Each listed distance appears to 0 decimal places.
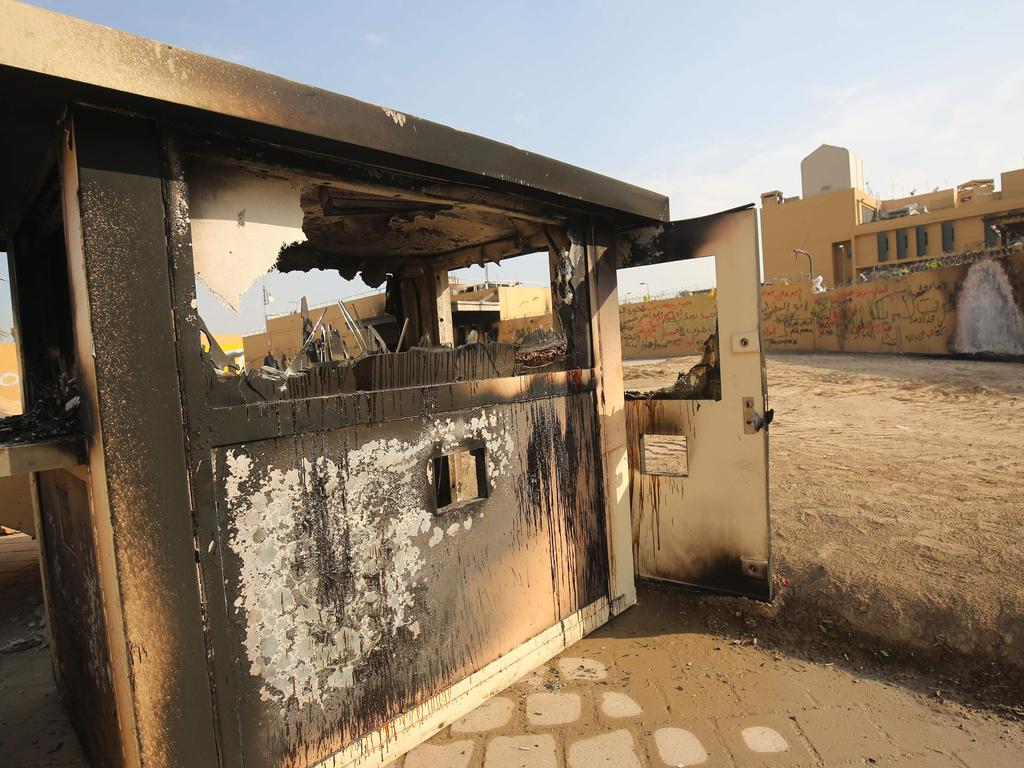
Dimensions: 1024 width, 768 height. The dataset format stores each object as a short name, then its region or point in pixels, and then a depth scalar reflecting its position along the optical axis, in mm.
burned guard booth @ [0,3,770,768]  1802
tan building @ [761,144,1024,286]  23297
